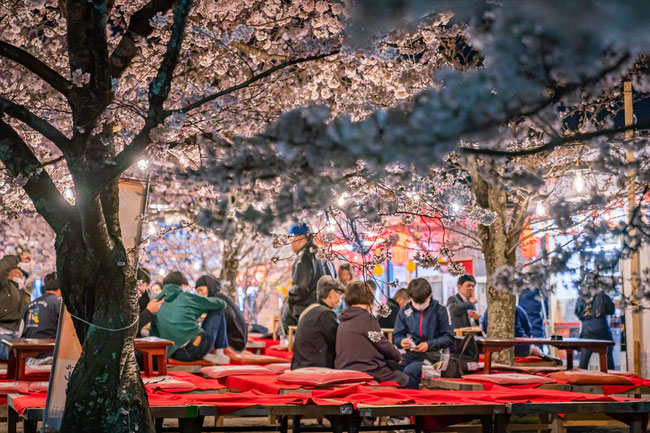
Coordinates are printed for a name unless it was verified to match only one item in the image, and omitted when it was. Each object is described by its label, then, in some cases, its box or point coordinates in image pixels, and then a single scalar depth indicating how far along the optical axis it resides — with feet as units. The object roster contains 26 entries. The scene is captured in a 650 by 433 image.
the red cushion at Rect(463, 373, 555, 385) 25.94
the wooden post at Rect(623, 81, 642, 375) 38.75
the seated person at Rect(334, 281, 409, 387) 26.40
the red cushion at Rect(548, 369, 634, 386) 27.78
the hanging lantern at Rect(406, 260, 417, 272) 63.46
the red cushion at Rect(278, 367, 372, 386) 24.04
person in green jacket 32.30
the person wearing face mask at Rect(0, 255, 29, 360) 37.88
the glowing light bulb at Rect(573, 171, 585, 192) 37.53
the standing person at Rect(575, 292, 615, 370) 43.39
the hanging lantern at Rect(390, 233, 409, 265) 59.65
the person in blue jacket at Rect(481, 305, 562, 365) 39.55
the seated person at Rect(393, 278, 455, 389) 29.45
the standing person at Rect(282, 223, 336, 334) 36.27
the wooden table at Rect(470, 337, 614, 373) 30.66
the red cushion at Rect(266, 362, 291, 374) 29.78
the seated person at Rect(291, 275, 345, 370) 27.76
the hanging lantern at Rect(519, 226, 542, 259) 55.44
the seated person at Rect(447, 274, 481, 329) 37.96
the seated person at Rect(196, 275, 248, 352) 36.01
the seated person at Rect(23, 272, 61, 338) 31.30
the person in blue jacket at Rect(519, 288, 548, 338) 43.29
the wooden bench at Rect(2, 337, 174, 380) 26.61
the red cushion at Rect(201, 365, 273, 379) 28.17
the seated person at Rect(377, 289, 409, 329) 40.19
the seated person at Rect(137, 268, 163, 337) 32.91
